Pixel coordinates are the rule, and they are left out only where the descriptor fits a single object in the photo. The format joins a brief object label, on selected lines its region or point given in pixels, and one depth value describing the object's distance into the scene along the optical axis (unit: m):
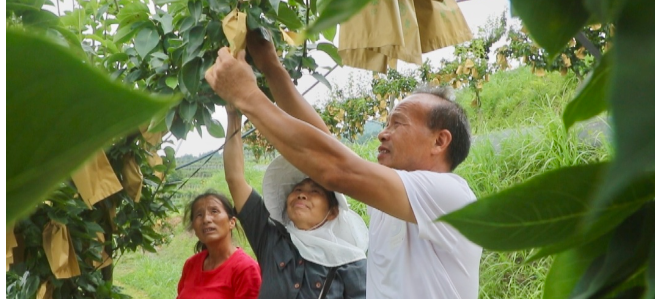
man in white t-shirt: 1.13
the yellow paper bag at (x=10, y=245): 1.33
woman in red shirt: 1.94
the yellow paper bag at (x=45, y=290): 1.62
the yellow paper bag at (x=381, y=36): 0.96
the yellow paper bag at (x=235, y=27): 1.04
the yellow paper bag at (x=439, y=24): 1.04
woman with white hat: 1.69
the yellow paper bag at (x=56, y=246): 1.49
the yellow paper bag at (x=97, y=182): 1.42
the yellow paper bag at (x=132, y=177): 1.63
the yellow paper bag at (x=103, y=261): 1.76
